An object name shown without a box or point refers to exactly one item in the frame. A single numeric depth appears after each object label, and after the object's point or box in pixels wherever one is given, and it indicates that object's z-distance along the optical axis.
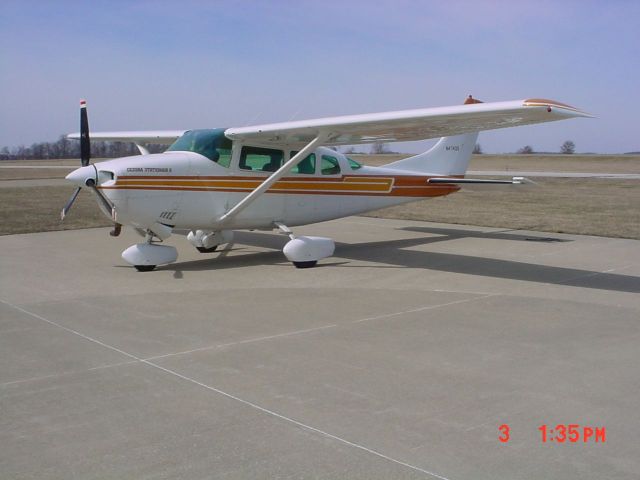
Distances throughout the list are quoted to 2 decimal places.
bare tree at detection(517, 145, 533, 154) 140.00
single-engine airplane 9.62
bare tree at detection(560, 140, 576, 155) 137.25
